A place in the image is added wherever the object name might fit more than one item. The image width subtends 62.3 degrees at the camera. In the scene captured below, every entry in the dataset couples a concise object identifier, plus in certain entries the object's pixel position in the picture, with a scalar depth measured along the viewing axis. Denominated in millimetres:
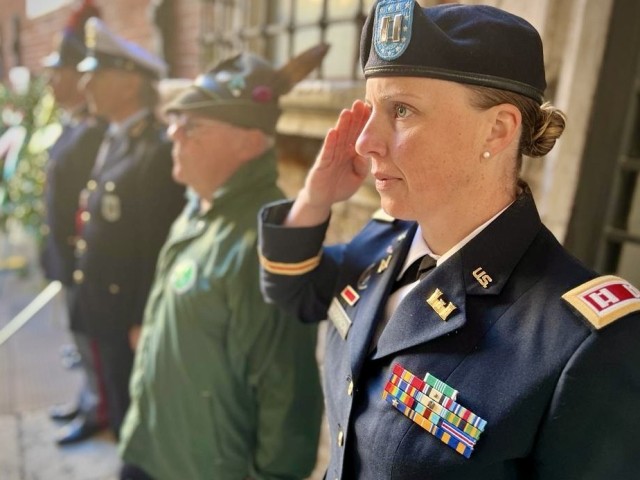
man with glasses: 1636
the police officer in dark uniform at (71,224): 3016
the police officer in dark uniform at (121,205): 2473
